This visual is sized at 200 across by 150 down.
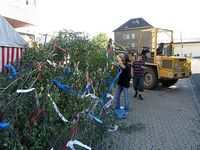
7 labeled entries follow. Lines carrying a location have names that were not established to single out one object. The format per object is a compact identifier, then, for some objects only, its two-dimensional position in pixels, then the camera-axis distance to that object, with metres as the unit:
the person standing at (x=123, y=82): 4.67
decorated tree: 2.23
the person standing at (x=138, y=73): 5.95
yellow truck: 6.98
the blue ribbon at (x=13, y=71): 2.71
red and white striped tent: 3.21
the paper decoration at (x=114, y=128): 3.44
